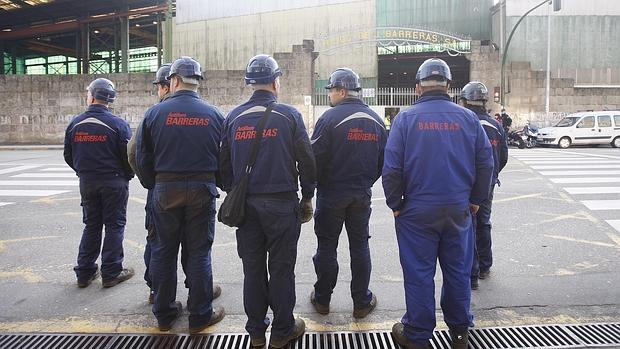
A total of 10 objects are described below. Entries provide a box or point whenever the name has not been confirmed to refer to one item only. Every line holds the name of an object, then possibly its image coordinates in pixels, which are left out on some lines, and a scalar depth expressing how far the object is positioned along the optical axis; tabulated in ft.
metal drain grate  11.52
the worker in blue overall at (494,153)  15.60
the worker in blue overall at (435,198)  10.82
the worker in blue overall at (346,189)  12.93
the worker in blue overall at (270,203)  11.07
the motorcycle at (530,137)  71.61
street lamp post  74.26
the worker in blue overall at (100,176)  15.15
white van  68.44
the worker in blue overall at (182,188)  11.95
